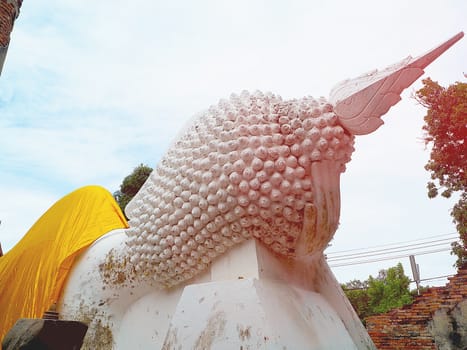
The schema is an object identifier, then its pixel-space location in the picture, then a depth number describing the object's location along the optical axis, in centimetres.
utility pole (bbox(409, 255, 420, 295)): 1095
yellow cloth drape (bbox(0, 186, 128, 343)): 216
